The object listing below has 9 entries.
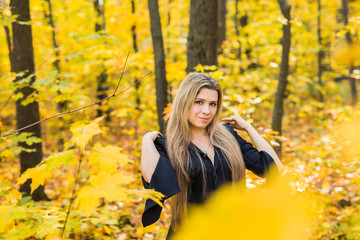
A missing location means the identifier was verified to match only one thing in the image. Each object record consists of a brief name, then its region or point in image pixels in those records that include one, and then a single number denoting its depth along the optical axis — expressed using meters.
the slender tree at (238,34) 9.92
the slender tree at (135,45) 7.29
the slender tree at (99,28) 8.68
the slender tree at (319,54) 9.48
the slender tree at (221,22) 7.54
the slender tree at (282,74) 4.18
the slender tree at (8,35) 4.85
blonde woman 2.21
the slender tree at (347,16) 6.77
